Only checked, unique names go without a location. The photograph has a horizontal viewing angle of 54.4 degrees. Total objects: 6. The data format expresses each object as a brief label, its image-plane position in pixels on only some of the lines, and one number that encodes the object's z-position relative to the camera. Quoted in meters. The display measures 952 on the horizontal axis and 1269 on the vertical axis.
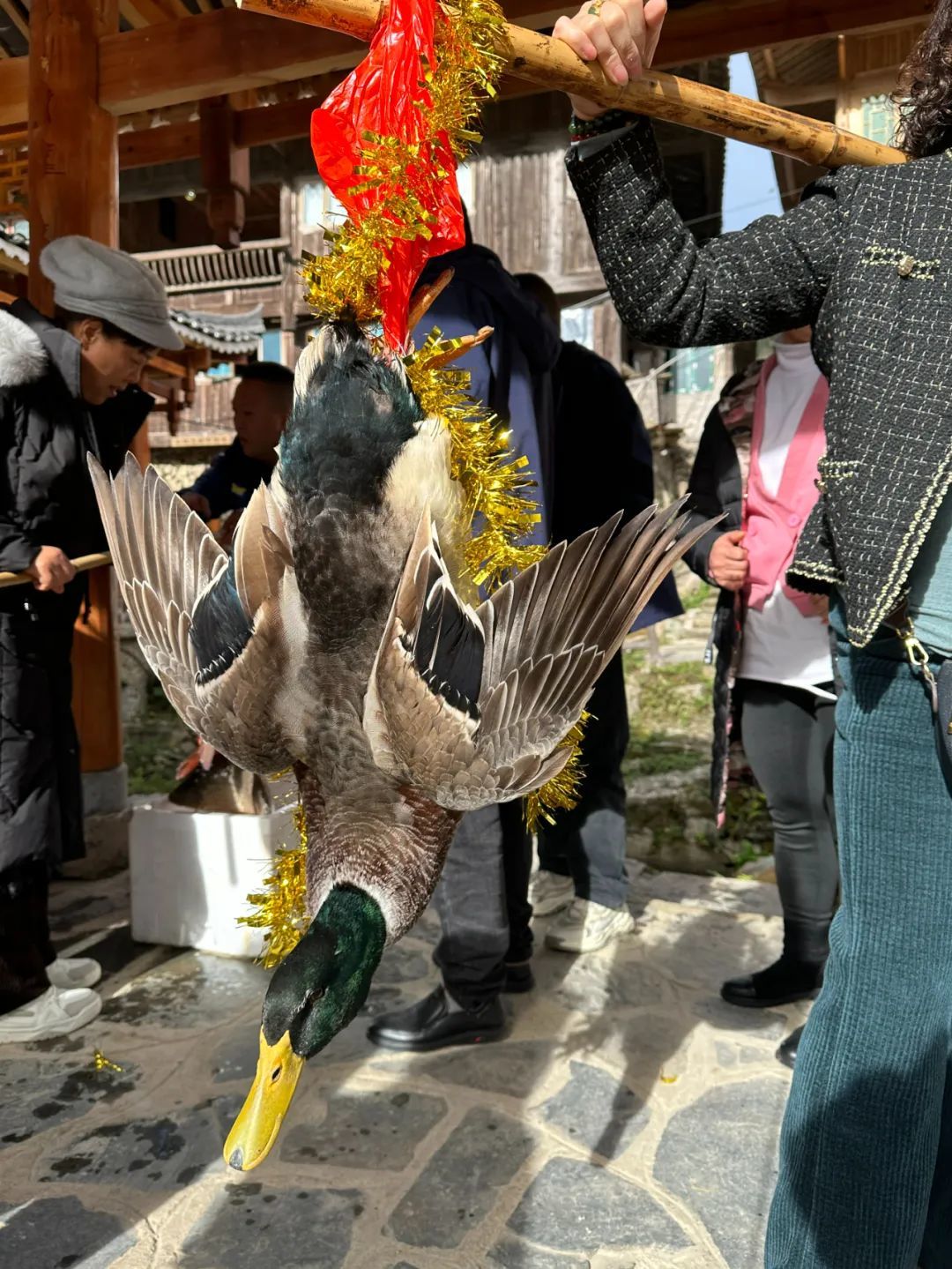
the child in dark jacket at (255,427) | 4.12
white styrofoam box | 3.54
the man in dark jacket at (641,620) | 3.40
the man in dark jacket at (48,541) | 2.93
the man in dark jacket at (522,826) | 2.44
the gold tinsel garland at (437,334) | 1.27
